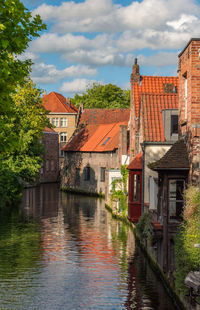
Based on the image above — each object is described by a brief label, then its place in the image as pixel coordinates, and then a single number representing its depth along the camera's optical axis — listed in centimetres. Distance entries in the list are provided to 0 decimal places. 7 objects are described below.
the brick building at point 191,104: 1802
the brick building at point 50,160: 7919
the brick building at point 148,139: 2766
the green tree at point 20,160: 4411
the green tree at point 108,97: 9025
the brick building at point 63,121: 8688
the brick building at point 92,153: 5700
